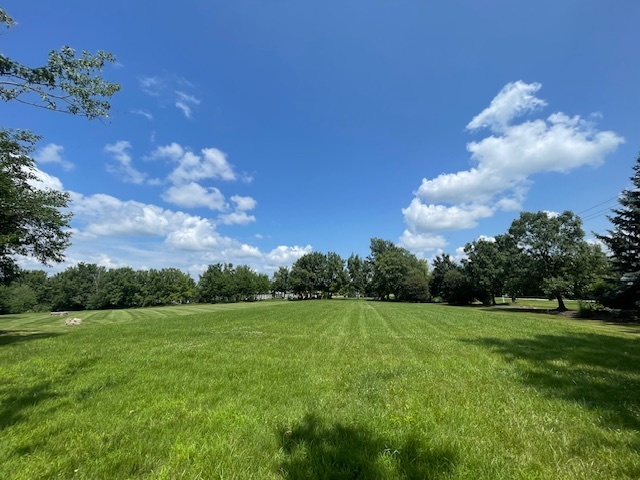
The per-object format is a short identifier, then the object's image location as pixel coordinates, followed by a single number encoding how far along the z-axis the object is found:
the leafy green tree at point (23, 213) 14.70
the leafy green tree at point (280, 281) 118.82
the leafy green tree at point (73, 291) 92.94
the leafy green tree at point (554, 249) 37.06
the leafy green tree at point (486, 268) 55.63
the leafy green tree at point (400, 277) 76.31
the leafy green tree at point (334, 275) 103.31
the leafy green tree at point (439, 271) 77.84
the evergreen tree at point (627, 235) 25.36
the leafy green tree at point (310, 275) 103.25
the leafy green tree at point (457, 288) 65.54
